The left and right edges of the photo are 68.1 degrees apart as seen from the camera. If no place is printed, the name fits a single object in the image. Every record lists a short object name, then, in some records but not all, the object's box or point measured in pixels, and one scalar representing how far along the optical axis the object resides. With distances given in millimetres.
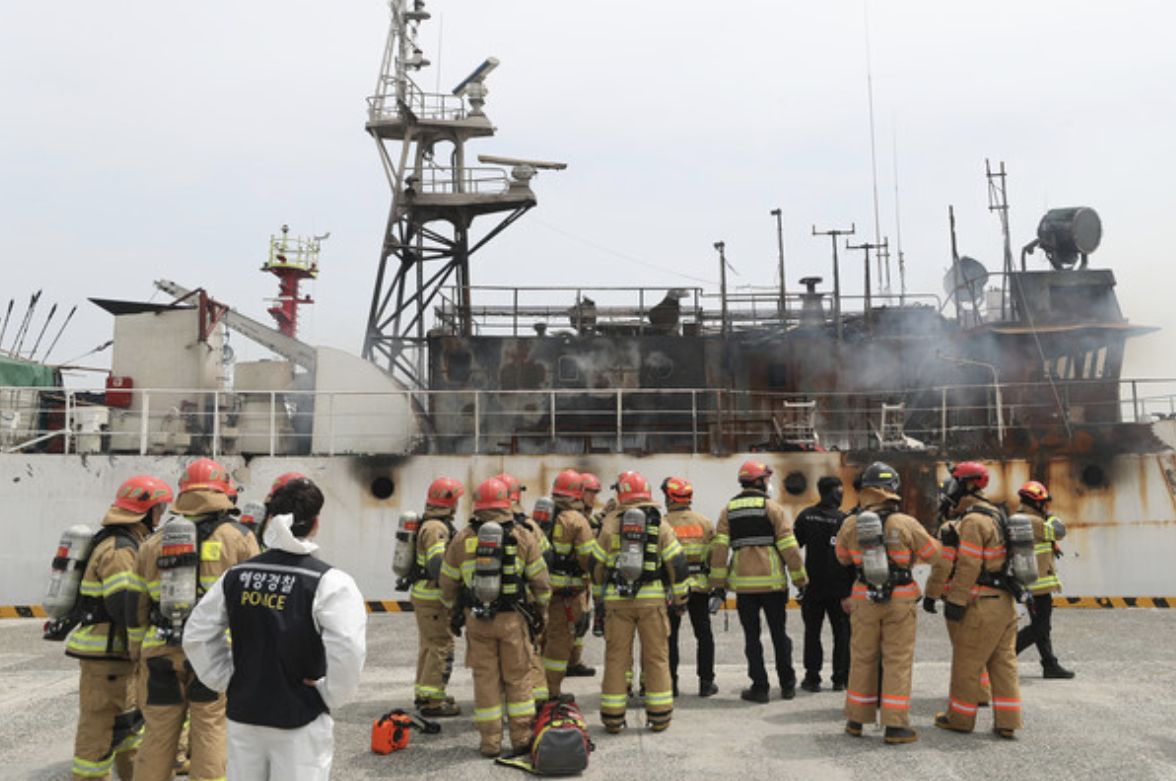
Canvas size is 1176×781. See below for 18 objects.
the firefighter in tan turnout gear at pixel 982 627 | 6301
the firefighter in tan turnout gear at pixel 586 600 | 7045
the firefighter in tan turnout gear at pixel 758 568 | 7480
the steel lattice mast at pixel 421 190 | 18055
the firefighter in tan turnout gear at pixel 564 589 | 7148
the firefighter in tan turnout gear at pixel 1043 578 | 7816
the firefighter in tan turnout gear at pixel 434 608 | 6871
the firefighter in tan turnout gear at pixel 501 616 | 5883
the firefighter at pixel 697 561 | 7695
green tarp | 16516
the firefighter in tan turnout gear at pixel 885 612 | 6156
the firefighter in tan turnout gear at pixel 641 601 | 6461
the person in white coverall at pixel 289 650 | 3436
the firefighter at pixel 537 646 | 6377
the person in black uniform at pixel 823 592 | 7957
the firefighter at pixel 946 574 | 6520
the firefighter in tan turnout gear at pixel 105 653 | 5086
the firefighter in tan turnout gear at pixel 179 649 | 4625
